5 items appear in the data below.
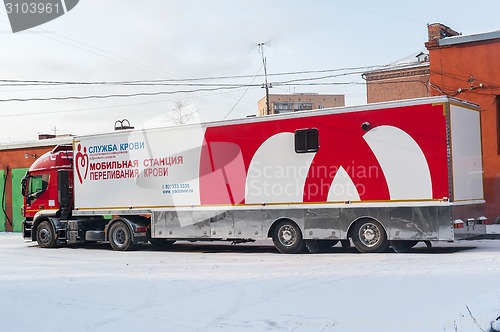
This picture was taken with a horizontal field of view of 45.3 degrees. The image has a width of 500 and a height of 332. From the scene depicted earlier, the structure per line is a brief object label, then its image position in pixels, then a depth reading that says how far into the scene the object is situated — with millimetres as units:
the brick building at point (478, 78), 22391
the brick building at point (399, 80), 50219
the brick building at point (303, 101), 119706
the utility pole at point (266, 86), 40719
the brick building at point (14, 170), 31234
